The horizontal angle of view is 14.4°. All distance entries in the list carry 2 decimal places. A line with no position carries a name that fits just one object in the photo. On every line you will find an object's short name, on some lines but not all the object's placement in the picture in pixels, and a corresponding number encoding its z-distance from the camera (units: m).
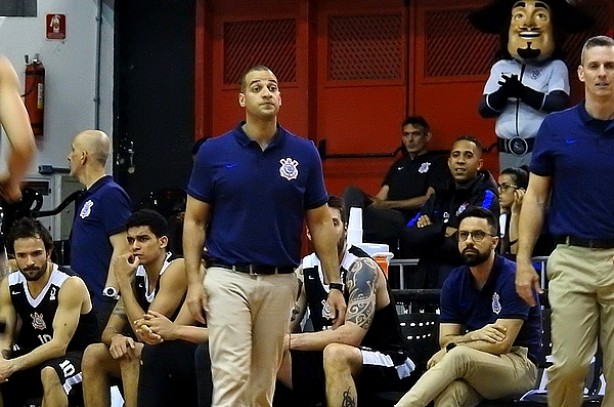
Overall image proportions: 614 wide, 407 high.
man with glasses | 14.40
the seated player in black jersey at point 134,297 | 16.08
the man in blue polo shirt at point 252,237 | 13.40
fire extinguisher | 24.73
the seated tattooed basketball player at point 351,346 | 14.91
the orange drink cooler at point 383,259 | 17.87
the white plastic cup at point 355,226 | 19.14
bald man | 17.13
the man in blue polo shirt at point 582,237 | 12.18
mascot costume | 20.24
